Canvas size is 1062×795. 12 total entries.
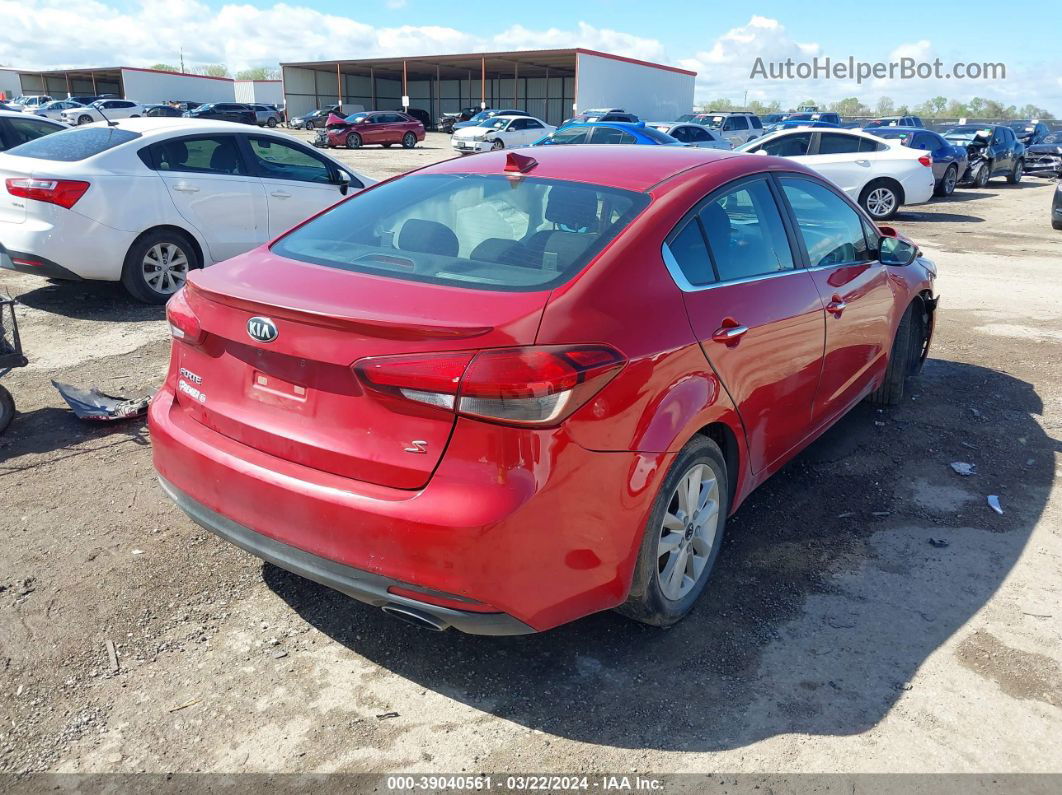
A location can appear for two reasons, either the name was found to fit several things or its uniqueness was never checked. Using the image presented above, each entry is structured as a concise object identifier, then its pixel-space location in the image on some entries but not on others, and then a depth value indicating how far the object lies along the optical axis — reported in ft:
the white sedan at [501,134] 104.47
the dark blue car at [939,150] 65.16
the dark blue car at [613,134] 61.67
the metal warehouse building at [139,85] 219.82
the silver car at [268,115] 187.73
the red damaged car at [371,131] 119.34
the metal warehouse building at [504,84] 161.79
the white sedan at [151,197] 22.76
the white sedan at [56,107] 143.84
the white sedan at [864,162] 50.96
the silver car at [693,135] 73.77
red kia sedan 8.02
